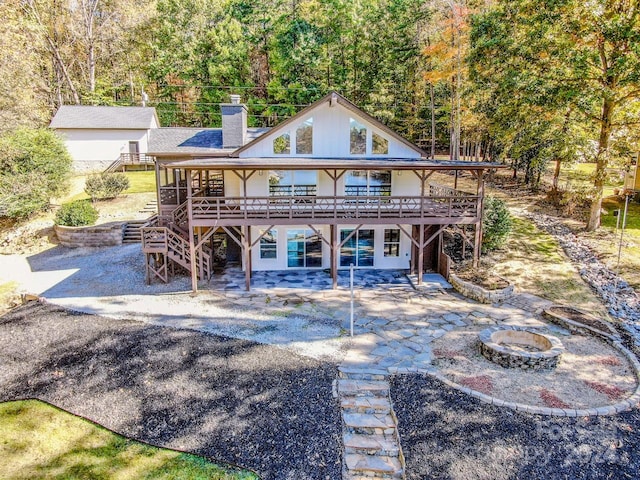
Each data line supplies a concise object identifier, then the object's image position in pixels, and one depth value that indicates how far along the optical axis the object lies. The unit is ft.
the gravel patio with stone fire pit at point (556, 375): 29.99
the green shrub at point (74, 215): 71.41
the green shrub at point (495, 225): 58.29
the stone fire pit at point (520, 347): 33.65
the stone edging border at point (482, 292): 46.93
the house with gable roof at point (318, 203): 51.90
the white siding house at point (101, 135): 109.09
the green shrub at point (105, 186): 82.33
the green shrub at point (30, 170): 74.95
